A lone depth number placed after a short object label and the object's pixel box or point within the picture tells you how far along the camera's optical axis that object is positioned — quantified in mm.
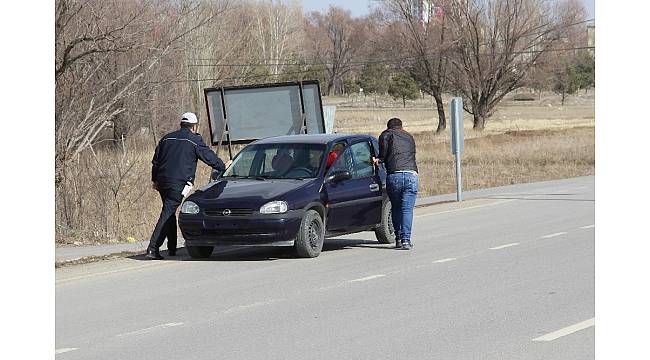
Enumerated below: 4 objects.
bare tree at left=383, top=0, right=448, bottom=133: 86062
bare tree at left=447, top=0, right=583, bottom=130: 83062
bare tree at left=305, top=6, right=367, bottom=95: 138250
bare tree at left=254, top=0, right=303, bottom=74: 92000
